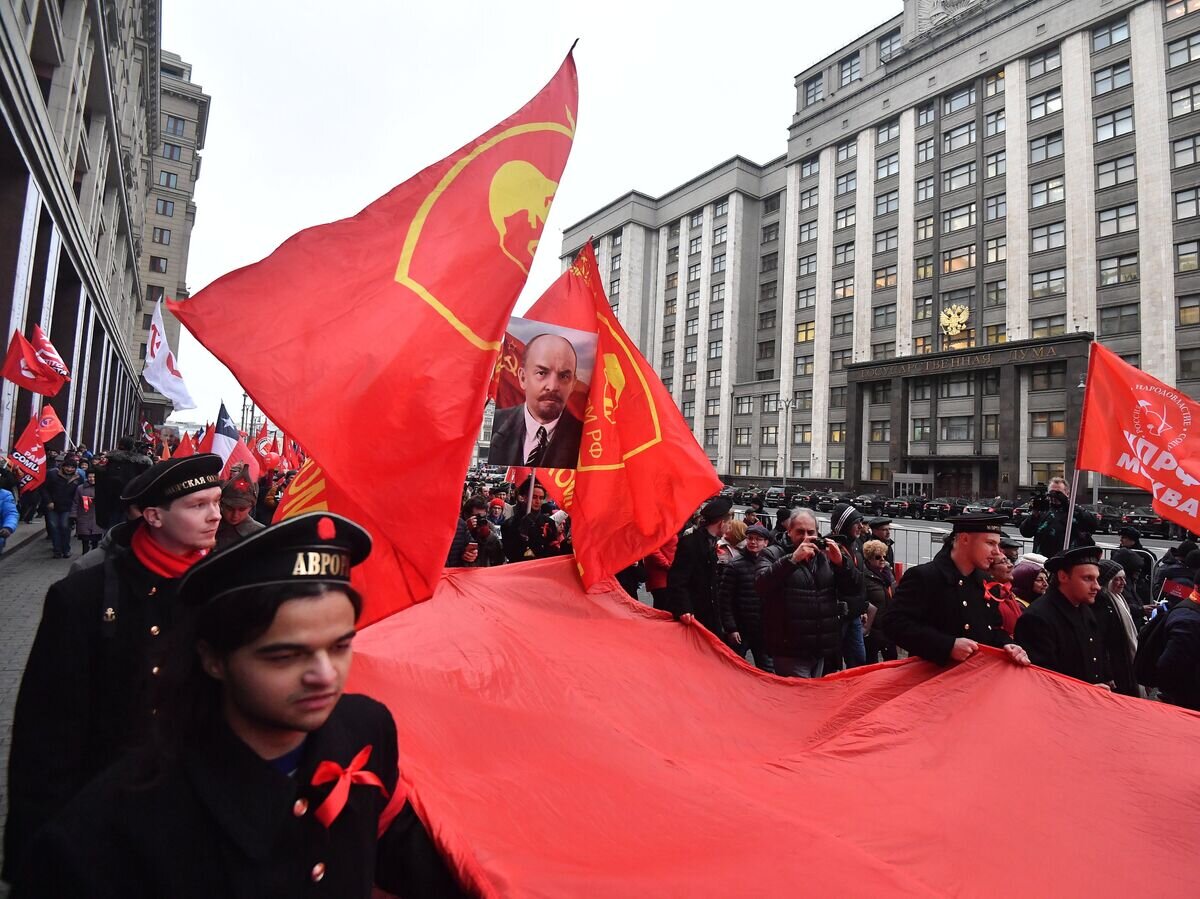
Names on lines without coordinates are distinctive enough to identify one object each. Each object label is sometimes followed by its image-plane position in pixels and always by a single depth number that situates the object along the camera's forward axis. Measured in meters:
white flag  16.19
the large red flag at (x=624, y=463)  5.63
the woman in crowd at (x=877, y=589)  7.48
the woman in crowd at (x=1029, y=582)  6.50
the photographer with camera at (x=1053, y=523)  8.51
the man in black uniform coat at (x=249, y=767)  1.21
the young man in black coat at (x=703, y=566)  6.80
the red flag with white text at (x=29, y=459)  12.33
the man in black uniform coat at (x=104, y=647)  1.95
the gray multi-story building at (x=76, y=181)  15.93
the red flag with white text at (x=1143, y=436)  6.26
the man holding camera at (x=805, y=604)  5.85
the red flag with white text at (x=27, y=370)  12.52
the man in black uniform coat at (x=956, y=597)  4.17
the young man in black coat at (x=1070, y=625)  4.20
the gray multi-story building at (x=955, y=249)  39.16
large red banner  2.18
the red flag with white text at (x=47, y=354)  13.05
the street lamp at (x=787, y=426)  56.92
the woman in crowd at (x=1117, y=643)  4.58
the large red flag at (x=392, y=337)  2.54
